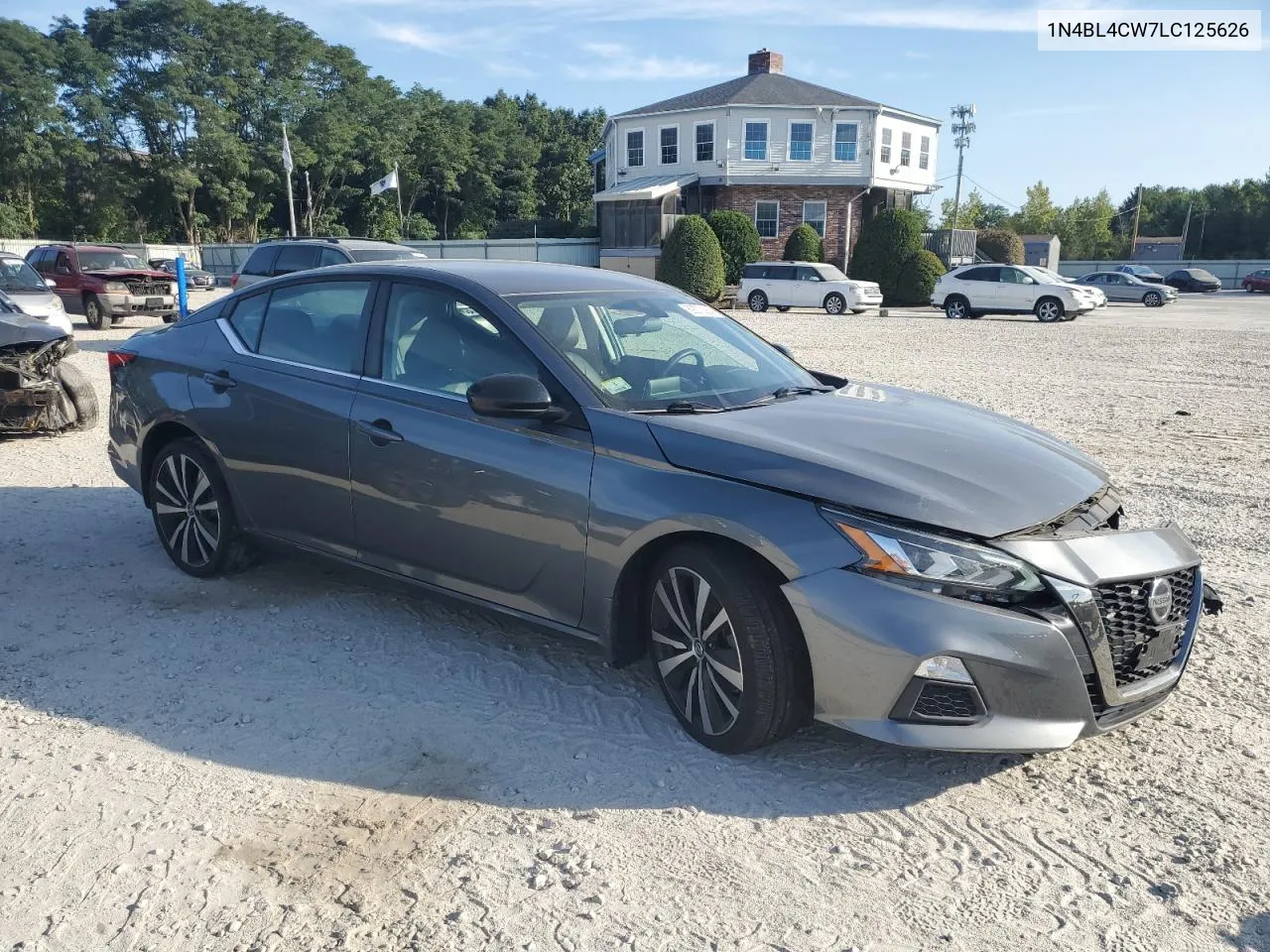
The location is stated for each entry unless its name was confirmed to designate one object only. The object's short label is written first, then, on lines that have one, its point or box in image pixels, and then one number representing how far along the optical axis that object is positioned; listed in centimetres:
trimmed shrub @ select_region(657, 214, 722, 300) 3522
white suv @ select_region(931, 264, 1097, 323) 2838
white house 4275
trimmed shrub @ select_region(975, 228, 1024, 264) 4547
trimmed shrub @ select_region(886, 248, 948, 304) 3666
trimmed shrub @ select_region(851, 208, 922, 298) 3769
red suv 1970
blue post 1853
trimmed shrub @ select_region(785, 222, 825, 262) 4128
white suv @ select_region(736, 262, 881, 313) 3094
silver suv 1421
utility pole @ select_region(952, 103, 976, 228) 6869
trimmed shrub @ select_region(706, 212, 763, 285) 3916
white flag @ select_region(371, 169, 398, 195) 3341
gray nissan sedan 311
